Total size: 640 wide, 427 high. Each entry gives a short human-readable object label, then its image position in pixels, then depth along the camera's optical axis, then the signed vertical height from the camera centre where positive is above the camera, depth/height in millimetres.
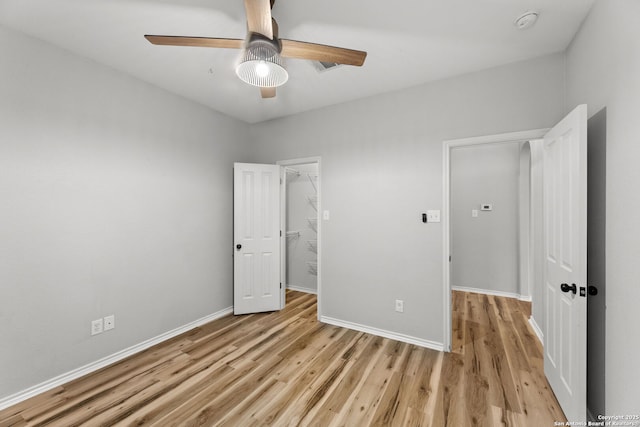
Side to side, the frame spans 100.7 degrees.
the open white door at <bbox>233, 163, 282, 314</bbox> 3527 -345
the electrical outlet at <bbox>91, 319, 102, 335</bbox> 2287 -998
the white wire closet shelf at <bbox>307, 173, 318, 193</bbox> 4742 +629
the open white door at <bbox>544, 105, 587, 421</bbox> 1521 -293
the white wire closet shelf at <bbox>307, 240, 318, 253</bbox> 4723 -567
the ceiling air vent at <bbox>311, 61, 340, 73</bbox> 2346 +1328
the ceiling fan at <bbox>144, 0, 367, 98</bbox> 1399 +981
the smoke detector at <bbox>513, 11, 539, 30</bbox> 1735 +1306
